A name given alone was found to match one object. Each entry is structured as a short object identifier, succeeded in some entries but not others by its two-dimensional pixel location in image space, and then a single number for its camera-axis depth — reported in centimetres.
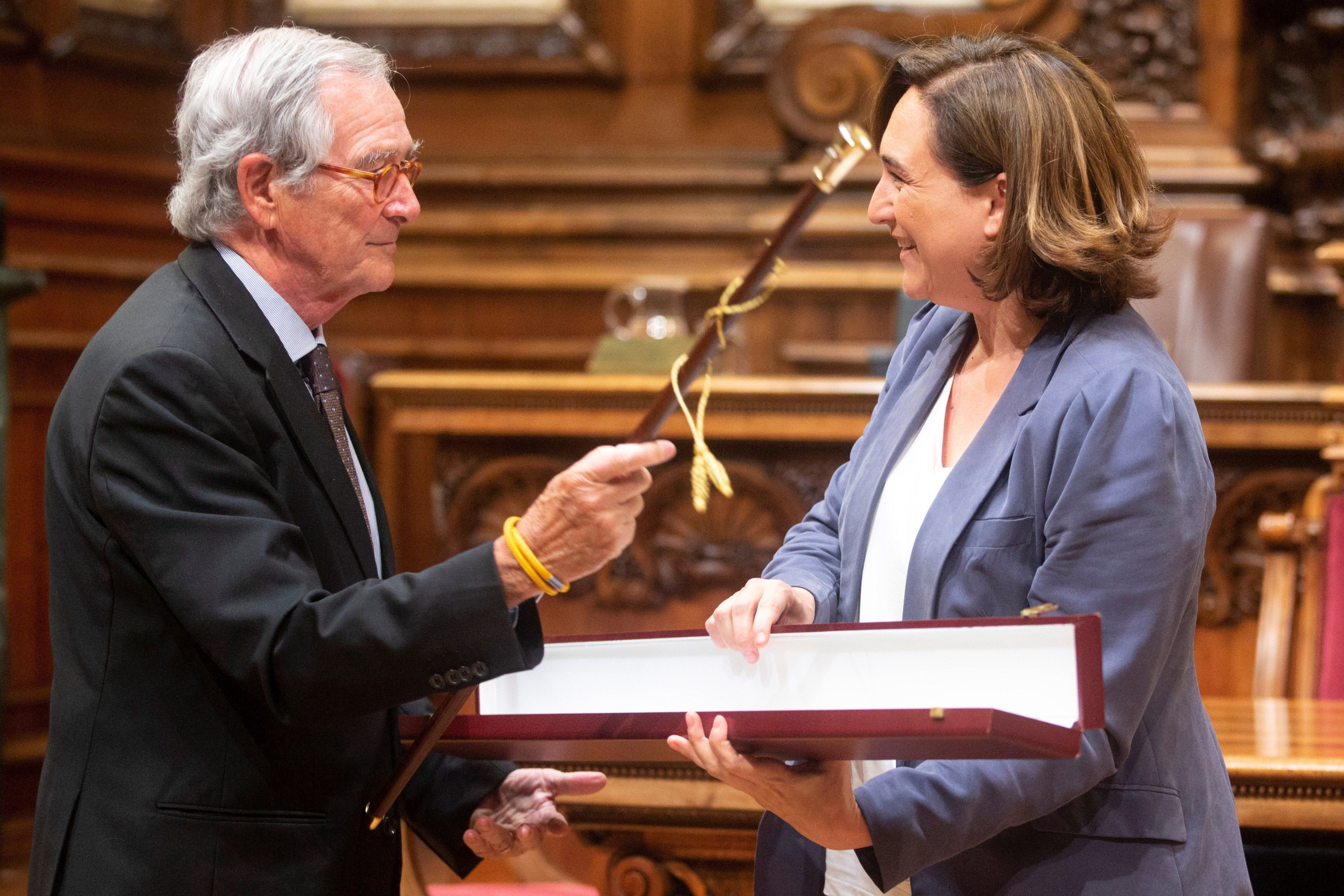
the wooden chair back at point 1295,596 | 649
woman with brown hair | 528
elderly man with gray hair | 529
